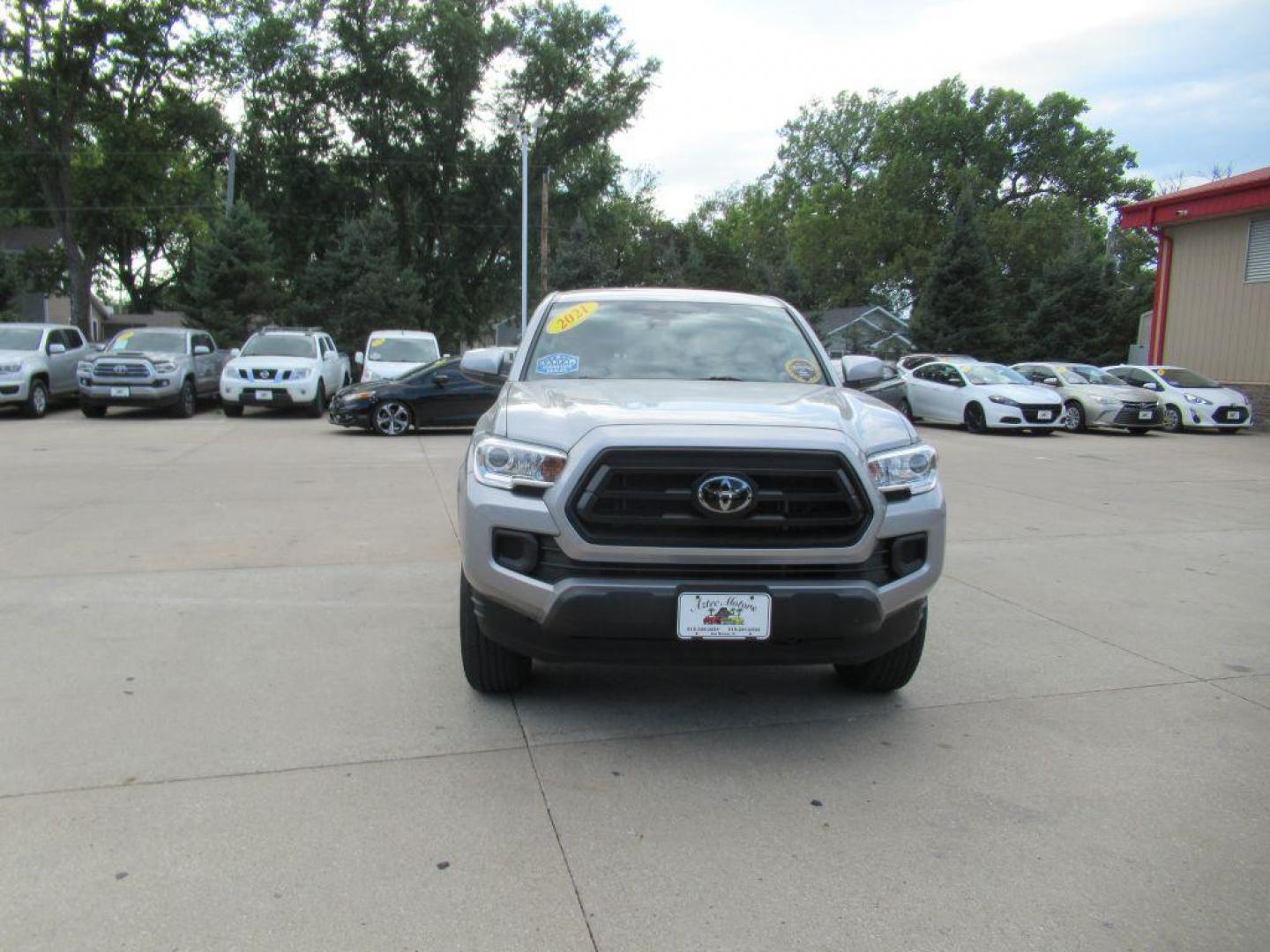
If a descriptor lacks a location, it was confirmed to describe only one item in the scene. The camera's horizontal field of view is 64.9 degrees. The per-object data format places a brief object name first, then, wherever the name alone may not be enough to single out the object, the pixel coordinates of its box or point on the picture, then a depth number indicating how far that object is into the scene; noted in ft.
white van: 69.05
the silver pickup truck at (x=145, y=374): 58.59
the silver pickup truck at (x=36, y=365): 57.36
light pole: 102.17
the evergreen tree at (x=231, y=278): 100.83
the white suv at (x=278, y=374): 60.95
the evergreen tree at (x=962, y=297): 116.98
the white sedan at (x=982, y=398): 61.00
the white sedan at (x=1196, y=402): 66.59
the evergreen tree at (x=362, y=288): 118.42
